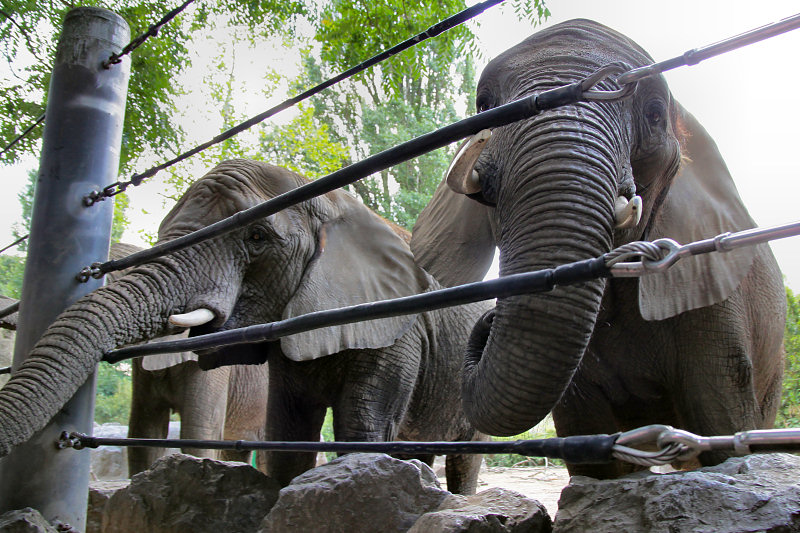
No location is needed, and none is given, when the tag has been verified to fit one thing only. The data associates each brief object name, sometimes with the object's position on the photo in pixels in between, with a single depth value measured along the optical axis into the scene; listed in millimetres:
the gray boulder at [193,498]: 1864
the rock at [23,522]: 1688
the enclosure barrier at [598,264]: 825
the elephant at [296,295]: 2613
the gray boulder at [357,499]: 1501
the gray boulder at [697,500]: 1068
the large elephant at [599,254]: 1611
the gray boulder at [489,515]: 1270
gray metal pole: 1858
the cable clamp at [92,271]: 2033
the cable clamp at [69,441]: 1870
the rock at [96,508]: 2527
